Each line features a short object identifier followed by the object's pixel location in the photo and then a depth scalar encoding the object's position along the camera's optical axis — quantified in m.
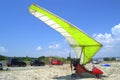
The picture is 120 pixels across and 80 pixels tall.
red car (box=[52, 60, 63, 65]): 18.71
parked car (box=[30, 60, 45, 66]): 18.00
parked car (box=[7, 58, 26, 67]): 16.64
